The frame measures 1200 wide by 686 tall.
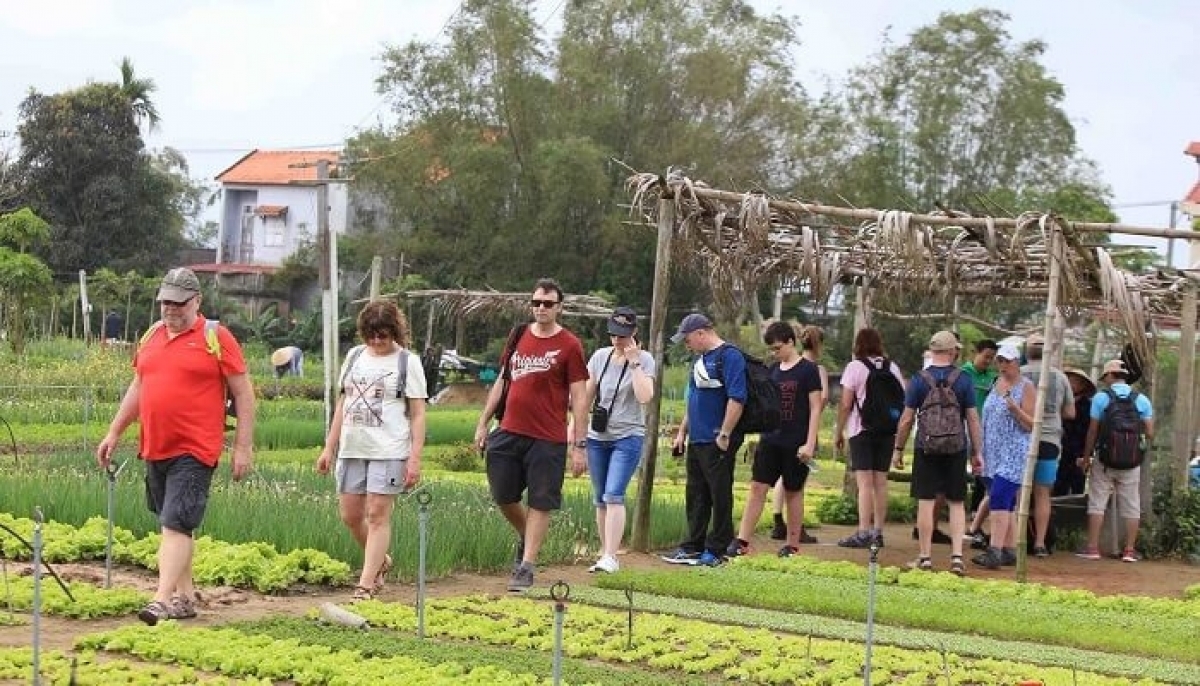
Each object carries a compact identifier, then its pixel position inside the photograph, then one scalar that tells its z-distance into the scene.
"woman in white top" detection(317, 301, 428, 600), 10.42
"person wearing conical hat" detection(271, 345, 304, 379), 35.84
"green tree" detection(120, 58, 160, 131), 54.69
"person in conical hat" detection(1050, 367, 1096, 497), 16.00
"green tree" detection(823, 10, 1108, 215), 48.25
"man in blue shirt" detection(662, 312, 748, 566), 12.96
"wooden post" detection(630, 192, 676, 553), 13.90
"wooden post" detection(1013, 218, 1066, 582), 12.98
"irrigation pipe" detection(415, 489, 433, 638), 8.91
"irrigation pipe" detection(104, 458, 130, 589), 10.34
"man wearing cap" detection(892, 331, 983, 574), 13.65
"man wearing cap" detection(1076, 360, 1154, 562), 15.45
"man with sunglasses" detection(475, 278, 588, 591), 11.36
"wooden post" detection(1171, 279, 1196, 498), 15.69
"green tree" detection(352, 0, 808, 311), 48.31
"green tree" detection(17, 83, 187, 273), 53.50
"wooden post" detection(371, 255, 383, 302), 25.84
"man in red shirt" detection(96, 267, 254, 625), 9.59
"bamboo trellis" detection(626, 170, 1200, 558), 13.54
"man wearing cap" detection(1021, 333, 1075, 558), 14.88
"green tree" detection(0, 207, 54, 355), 31.05
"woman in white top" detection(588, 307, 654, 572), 12.45
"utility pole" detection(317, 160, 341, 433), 19.92
